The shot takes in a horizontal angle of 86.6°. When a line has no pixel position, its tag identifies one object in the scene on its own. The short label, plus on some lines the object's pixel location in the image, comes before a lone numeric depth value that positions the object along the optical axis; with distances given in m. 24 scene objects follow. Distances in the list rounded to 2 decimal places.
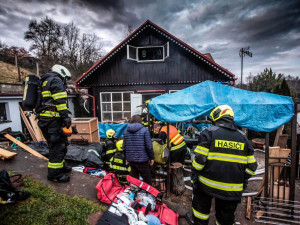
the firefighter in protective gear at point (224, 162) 2.14
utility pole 16.92
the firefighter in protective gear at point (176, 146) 4.45
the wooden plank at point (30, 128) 7.73
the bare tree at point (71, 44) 21.61
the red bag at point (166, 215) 2.48
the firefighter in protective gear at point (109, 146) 4.45
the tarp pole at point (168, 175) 4.06
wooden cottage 9.45
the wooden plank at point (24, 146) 4.58
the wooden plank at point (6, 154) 3.61
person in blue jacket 3.25
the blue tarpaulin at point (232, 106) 3.42
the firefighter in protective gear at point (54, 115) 2.73
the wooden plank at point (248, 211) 3.34
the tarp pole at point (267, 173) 3.43
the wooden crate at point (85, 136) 7.22
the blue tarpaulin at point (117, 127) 8.62
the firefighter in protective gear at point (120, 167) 3.84
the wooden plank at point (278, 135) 4.78
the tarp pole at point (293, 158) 3.30
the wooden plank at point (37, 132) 7.49
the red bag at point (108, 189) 2.65
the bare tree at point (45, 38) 21.39
